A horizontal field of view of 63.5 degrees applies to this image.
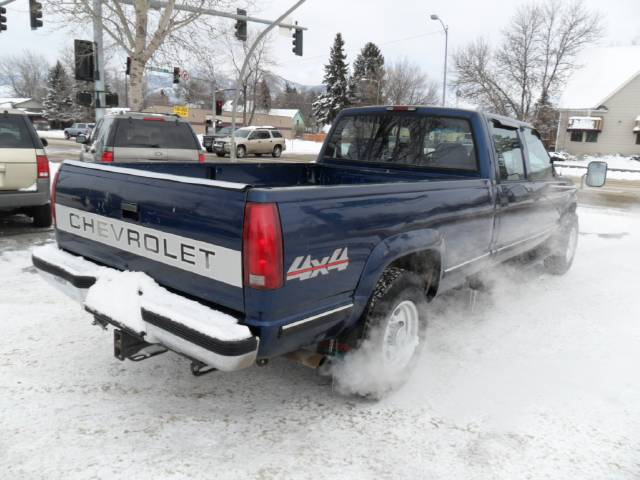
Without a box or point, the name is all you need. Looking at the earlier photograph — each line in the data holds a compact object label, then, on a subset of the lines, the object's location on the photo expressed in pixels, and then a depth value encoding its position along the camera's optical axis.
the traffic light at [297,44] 19.94
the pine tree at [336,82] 69.50
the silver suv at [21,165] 6.93
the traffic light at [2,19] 18.72
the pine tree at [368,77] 65.00
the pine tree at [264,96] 89.47
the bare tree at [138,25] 17.75
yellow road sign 25.37
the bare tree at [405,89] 67.12
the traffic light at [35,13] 17.11
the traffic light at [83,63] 16.45
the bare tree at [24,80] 109.38
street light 32.38
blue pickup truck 2.41
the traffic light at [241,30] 18.33
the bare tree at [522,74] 45.91
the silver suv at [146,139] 9.82
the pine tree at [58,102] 78.44
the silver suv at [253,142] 30.08
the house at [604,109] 41.16
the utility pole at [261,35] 16.92
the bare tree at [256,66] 53.53
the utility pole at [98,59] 17.52
